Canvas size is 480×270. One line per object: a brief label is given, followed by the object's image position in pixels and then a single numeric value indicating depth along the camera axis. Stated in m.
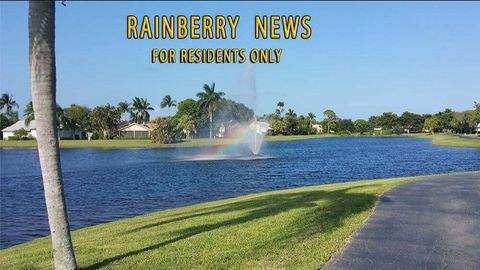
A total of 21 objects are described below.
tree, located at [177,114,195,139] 132.19
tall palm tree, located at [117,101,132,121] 153.62
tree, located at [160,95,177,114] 174.12
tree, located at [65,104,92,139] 138.38
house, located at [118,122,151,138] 140.12
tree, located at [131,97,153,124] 155.50
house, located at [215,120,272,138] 147.25
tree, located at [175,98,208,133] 141.50
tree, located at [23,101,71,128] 128.95
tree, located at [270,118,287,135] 180.00
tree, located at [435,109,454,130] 181.75
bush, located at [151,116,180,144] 106.39
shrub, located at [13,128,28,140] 127.64
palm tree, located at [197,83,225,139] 135.12
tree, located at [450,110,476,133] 152.45
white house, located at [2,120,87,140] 133.62
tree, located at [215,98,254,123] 139.05
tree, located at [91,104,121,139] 129.00
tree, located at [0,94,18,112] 156.39
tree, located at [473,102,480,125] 95.30
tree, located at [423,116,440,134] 186.38
